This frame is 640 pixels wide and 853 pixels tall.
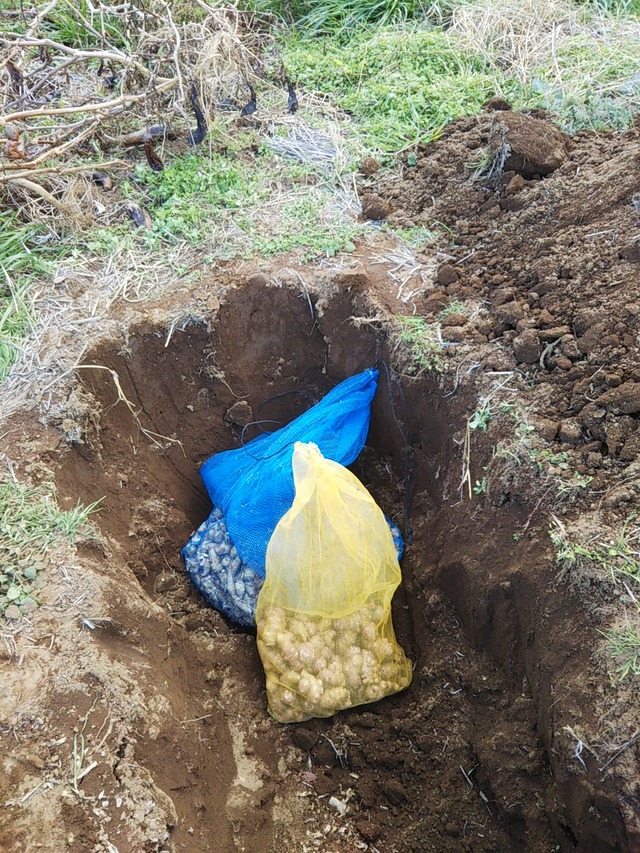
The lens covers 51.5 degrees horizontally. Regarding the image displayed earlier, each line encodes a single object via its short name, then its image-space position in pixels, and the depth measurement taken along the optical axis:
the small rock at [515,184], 3.08
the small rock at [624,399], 2.28
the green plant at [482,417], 2.54
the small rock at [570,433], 2.33
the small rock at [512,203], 3.04
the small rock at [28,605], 2.21
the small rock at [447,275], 3.00
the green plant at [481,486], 2.47
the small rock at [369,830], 2.28
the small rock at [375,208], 3.33
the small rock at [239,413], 3.23
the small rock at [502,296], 2.80
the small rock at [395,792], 2.33
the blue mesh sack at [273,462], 2.80
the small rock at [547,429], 2.38
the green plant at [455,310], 2.87
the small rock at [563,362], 2.51
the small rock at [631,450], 2.21
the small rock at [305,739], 2.48
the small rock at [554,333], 2.57
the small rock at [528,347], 2.59
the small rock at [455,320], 2.83
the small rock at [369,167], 3.54
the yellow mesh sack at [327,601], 2.46
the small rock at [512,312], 2.72
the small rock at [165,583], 2.83
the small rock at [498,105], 3.67
